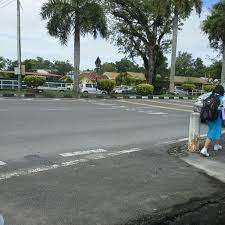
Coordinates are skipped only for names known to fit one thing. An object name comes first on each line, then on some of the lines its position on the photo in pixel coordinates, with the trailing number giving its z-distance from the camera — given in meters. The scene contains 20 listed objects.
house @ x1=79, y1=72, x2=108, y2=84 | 74.58
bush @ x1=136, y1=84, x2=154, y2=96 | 38.06
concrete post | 9.59
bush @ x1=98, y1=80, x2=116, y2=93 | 35.81
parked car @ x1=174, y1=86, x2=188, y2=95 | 55.66
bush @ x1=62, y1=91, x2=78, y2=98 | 30.40
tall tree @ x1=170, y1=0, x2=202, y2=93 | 40.81
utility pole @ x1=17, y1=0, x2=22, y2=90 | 32.56
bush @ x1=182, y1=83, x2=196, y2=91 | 56.38
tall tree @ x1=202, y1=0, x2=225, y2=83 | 44.72
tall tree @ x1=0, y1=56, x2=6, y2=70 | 105.72
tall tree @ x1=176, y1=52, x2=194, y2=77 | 123.06
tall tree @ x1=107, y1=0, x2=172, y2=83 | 47.25
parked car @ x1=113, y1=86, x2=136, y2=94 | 54.44
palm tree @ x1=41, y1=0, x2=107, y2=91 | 32.66
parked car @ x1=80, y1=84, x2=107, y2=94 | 49.16
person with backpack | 9.22
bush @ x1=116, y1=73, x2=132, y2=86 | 77.18
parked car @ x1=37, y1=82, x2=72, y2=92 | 43.00
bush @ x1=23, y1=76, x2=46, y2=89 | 33.69
